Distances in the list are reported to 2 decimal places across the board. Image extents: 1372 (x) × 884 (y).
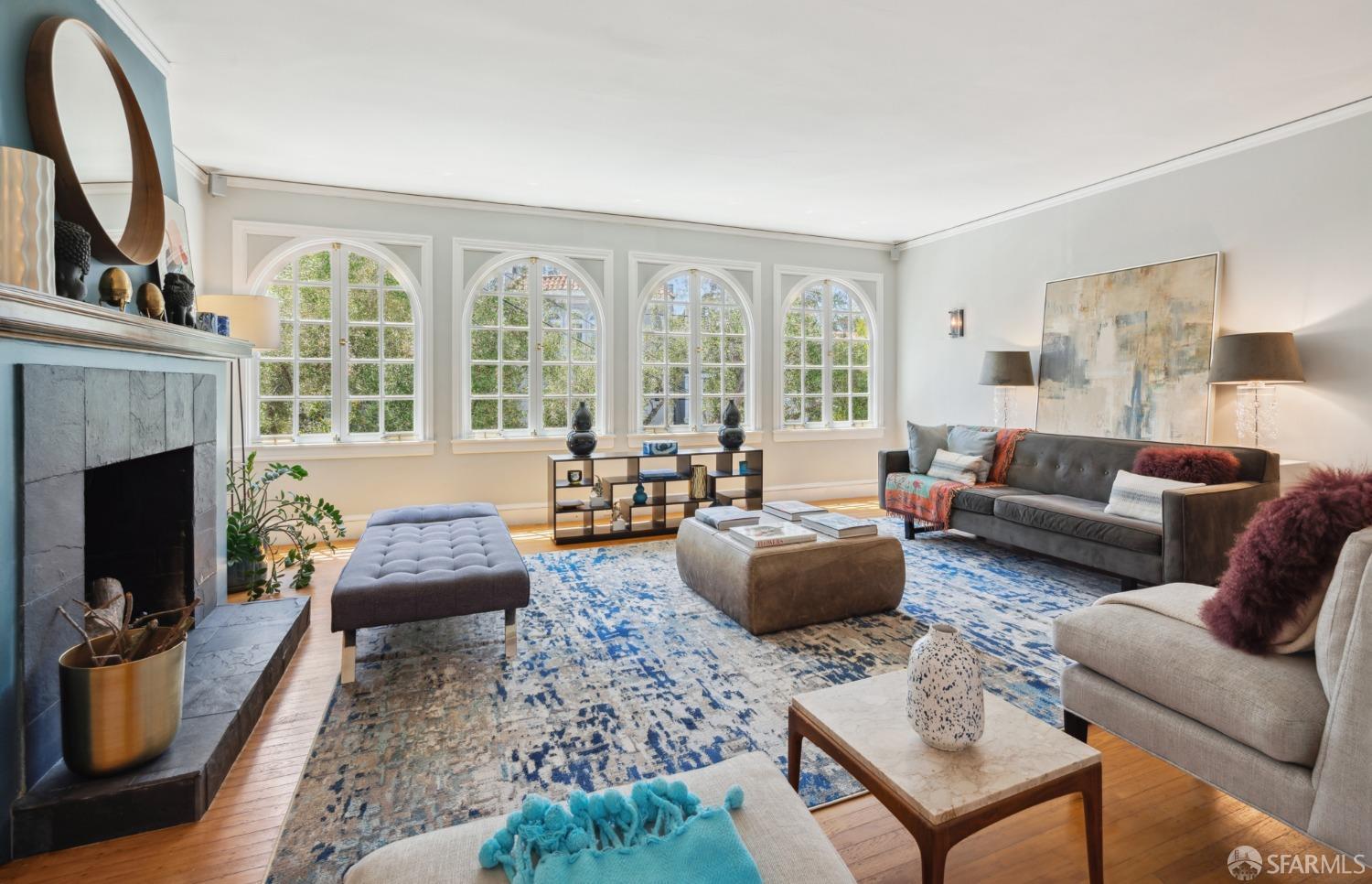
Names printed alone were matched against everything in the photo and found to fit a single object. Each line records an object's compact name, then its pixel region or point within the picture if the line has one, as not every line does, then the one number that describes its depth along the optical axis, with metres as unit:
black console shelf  4.92
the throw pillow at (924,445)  5.05
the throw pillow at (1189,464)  3.52
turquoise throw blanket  0.97
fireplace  1.69
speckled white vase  1.30
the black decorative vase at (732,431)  5.46
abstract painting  4.23
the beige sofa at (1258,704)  1.25
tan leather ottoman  2.87
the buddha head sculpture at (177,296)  2.69
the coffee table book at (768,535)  2.96
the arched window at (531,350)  5.35
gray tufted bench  2.40
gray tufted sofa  3.19
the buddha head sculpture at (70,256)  1.93
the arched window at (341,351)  4.82
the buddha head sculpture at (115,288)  2.22
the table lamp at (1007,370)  5.23
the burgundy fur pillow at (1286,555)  1.38
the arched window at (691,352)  5.94
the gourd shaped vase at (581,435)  4.95
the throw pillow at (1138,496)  3.50
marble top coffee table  1.18
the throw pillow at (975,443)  4.84
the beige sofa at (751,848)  1.00
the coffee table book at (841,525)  3.13
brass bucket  1.64
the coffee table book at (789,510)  3.53
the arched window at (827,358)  6.52
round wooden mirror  2.07
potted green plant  3.46
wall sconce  6.08
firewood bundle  1.75
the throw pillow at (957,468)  4.73
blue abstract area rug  1.78
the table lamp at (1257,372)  3.62
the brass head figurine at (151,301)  2.49
